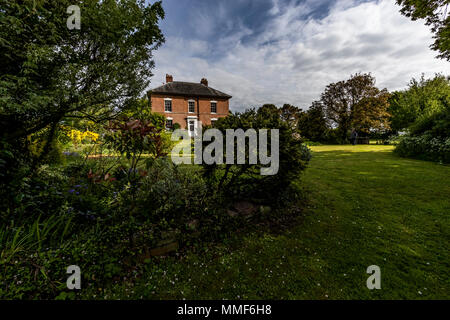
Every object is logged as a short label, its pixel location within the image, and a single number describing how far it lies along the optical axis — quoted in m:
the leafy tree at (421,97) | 18.83
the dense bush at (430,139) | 9.16
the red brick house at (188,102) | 25.25
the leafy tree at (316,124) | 28.08
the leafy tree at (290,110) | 39.92
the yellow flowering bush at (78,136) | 7.20
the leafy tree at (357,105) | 24.86
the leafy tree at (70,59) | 2.73
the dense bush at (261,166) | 3.68
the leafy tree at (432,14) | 6.33
